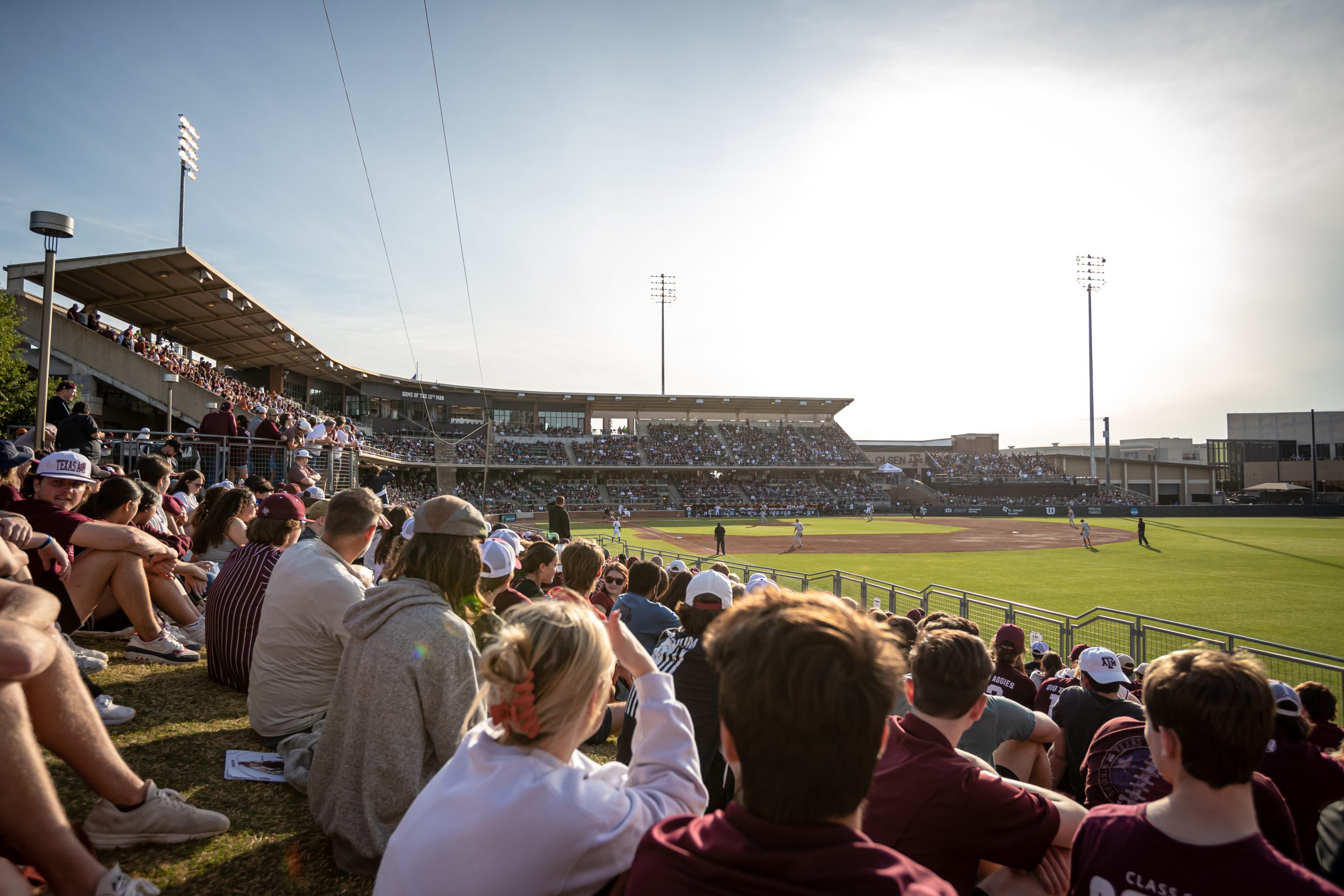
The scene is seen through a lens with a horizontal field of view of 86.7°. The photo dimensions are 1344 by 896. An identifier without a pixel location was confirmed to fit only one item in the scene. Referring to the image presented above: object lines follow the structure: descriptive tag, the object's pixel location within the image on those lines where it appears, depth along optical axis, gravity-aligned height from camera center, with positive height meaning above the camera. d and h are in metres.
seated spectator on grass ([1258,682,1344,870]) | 3.35 -1.41
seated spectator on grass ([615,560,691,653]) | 5.33 -1.14
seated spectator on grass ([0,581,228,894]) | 2.11 -1.03
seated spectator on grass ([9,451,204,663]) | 4.80 -0.71
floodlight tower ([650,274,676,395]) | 85.94 +21.31
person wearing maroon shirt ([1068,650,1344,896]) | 1.80 -0.89
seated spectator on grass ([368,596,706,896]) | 1.76 -0.85
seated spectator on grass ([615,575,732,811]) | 3.48 -1.06
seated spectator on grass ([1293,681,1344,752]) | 4.26 -1.42
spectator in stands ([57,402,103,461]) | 10.58 +0.38
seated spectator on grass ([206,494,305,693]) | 4.74 -0.84
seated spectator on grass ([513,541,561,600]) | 6.94 -0.98
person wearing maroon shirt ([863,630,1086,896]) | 2.27 -1.09
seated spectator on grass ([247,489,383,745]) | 3.89 -0.89
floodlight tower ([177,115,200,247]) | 29.37 +13.05
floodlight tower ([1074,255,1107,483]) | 75.12 +21.28
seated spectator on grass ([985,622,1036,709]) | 5.92 -1.73
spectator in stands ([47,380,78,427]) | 11.57 +1.00
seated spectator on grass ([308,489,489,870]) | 2.85 -0.99
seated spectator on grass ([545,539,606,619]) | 5.58 -0.78
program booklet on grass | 3.82 -1.66
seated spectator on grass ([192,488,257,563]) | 6.88 -0.63
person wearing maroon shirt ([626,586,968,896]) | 1.33 -0.60
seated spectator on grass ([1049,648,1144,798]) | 4.30 -1.45
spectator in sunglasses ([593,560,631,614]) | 7.97 -1.34
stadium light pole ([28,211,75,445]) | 10.83 +3.18
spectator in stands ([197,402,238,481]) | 15.23 +0.60
